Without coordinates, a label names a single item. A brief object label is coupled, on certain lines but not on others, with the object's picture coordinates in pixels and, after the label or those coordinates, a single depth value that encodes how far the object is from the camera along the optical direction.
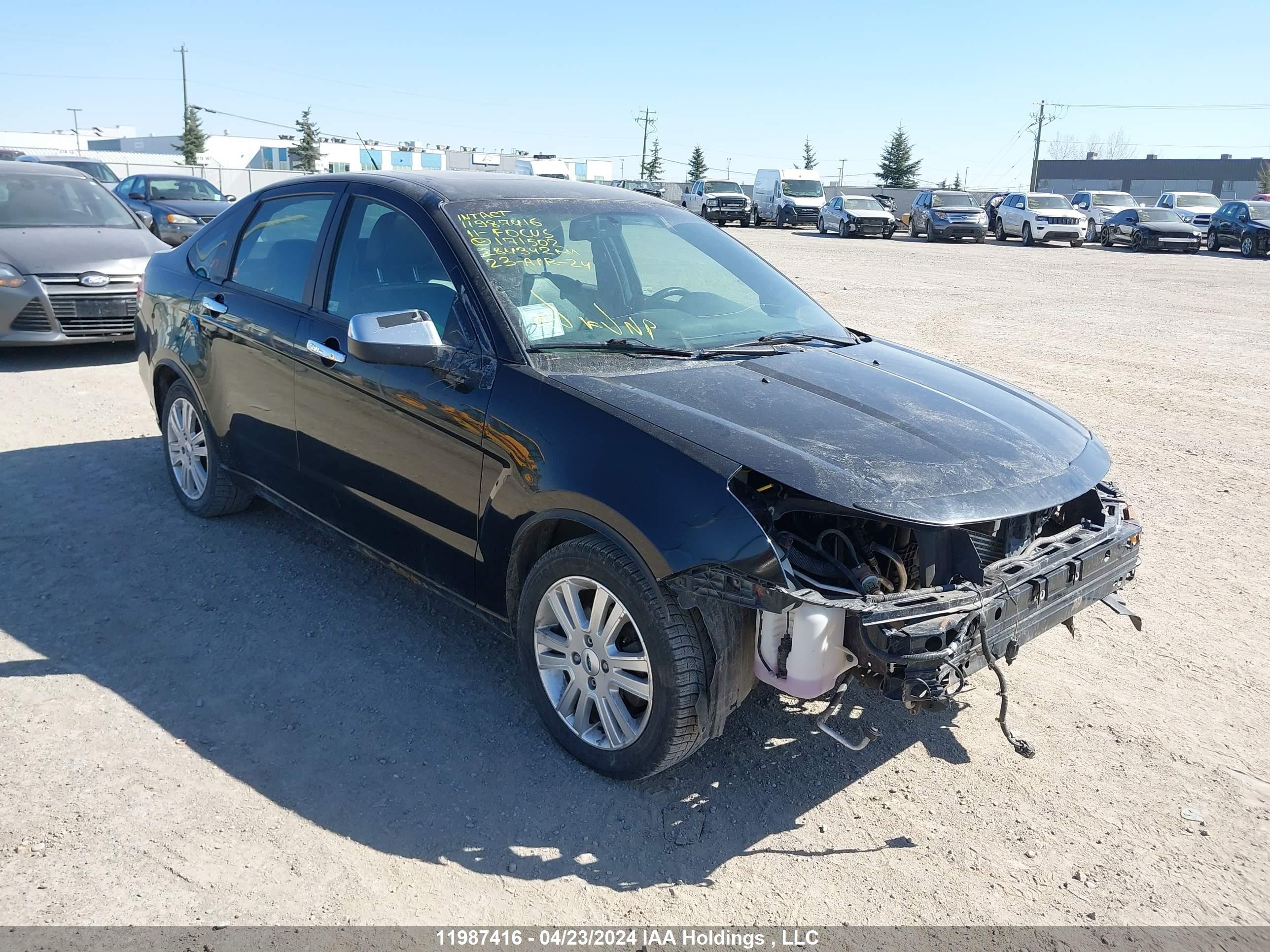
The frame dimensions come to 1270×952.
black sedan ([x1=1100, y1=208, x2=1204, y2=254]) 30.75
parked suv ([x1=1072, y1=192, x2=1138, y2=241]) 36.62
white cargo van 40.69
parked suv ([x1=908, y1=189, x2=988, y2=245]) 34.12
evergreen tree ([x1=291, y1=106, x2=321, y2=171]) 64.38
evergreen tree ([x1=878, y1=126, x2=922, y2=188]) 76.50
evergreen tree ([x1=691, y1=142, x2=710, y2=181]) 97.19
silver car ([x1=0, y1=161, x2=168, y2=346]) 8.70
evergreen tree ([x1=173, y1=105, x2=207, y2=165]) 67.38
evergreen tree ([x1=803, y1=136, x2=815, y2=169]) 99.69
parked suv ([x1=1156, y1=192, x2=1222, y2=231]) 35.34
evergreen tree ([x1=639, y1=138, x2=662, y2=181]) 103.38
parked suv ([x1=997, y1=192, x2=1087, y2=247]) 33.00
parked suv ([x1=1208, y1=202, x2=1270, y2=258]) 29.08
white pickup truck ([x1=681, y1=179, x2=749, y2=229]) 42.09
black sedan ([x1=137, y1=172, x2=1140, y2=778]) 2.84
